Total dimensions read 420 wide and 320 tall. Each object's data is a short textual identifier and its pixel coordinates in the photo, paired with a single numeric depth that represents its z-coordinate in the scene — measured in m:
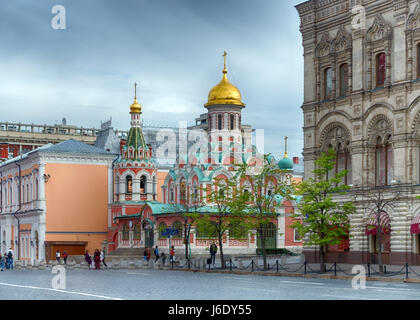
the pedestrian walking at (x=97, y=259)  50.91
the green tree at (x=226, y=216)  49.06
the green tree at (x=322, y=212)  40.09
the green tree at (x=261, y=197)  46.12
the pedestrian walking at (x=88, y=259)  51.62
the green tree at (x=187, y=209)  55.16
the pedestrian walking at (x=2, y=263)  52.10
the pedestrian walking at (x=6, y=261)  55.60
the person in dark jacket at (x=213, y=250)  52.88
